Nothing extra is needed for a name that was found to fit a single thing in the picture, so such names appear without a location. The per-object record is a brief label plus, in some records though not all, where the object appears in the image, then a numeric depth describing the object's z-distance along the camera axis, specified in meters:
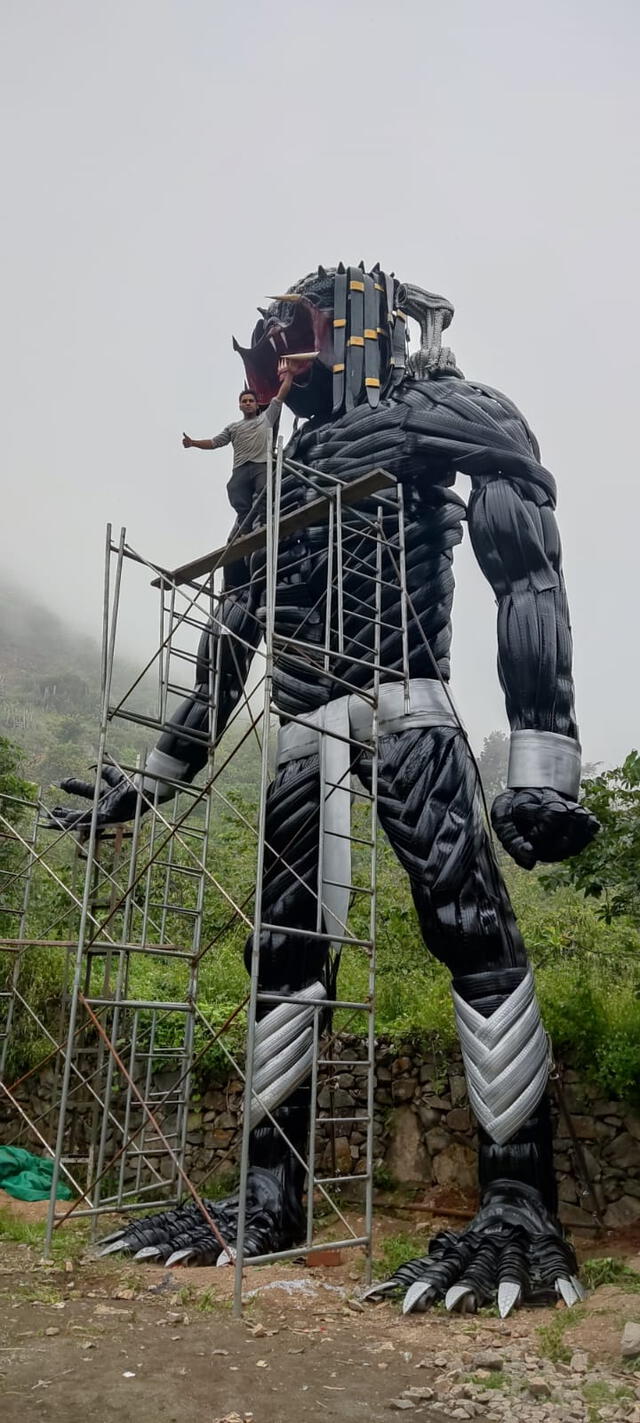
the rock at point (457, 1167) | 7.10
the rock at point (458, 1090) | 7.28
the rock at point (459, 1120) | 7.22
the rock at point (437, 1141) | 7.26
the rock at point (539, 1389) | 3.84
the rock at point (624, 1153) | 6.55
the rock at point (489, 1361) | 4.08
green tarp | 8.20
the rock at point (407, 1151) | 7.29
